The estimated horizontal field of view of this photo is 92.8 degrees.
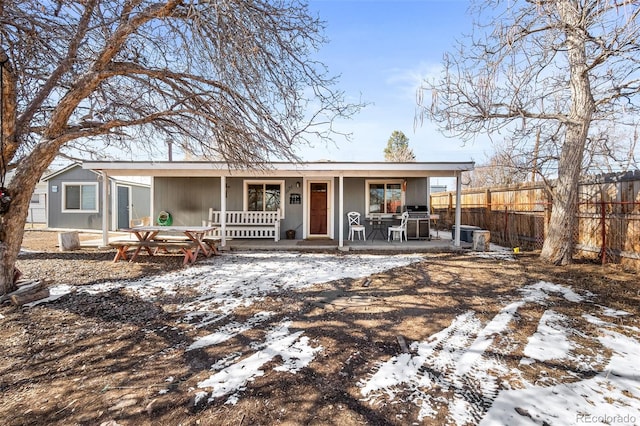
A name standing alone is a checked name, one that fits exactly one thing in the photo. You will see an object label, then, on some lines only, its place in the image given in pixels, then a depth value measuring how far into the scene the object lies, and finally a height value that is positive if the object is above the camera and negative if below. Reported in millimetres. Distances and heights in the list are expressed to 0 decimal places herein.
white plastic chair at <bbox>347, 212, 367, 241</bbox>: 9961 -384
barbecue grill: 9547 -352
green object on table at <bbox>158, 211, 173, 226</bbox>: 10047 -171
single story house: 10078 +528
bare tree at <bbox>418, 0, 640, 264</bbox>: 4273 +2235
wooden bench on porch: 9609 -345
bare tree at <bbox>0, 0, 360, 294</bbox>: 3576 +1833
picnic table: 6453 -653
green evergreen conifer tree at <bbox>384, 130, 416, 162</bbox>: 28159 +6027
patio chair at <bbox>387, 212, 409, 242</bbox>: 9453 -529
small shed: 13234 +636
